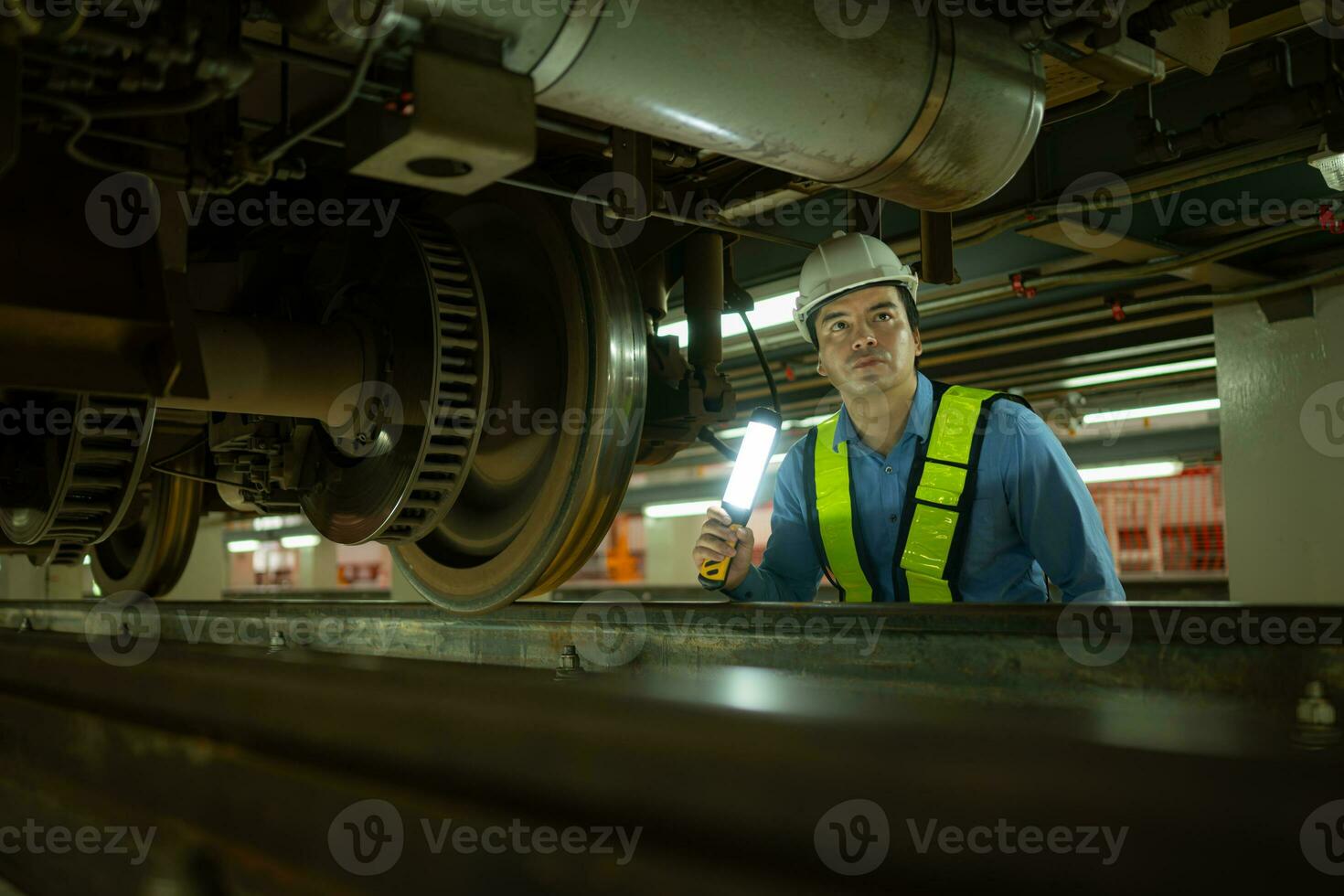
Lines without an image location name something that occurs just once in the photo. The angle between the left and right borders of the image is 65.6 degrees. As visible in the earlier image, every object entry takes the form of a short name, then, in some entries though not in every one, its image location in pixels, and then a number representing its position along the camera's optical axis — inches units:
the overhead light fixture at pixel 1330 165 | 102.7
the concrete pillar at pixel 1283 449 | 168.4
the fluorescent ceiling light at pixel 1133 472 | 322.7
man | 92.3
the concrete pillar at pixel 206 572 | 418.9
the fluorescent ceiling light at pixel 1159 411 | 261.1
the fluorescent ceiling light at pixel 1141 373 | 219.3
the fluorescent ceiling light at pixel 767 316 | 164.7
